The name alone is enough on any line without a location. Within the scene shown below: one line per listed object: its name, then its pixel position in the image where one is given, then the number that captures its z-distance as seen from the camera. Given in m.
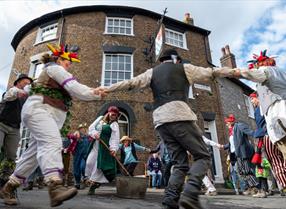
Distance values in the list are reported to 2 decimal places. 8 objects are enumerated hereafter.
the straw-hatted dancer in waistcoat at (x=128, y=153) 7.64
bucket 4.98
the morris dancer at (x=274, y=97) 3.46
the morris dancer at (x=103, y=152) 5.50
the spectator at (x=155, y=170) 9.88
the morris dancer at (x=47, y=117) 2.79
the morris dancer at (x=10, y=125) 4.29
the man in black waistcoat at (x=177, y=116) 3.05
